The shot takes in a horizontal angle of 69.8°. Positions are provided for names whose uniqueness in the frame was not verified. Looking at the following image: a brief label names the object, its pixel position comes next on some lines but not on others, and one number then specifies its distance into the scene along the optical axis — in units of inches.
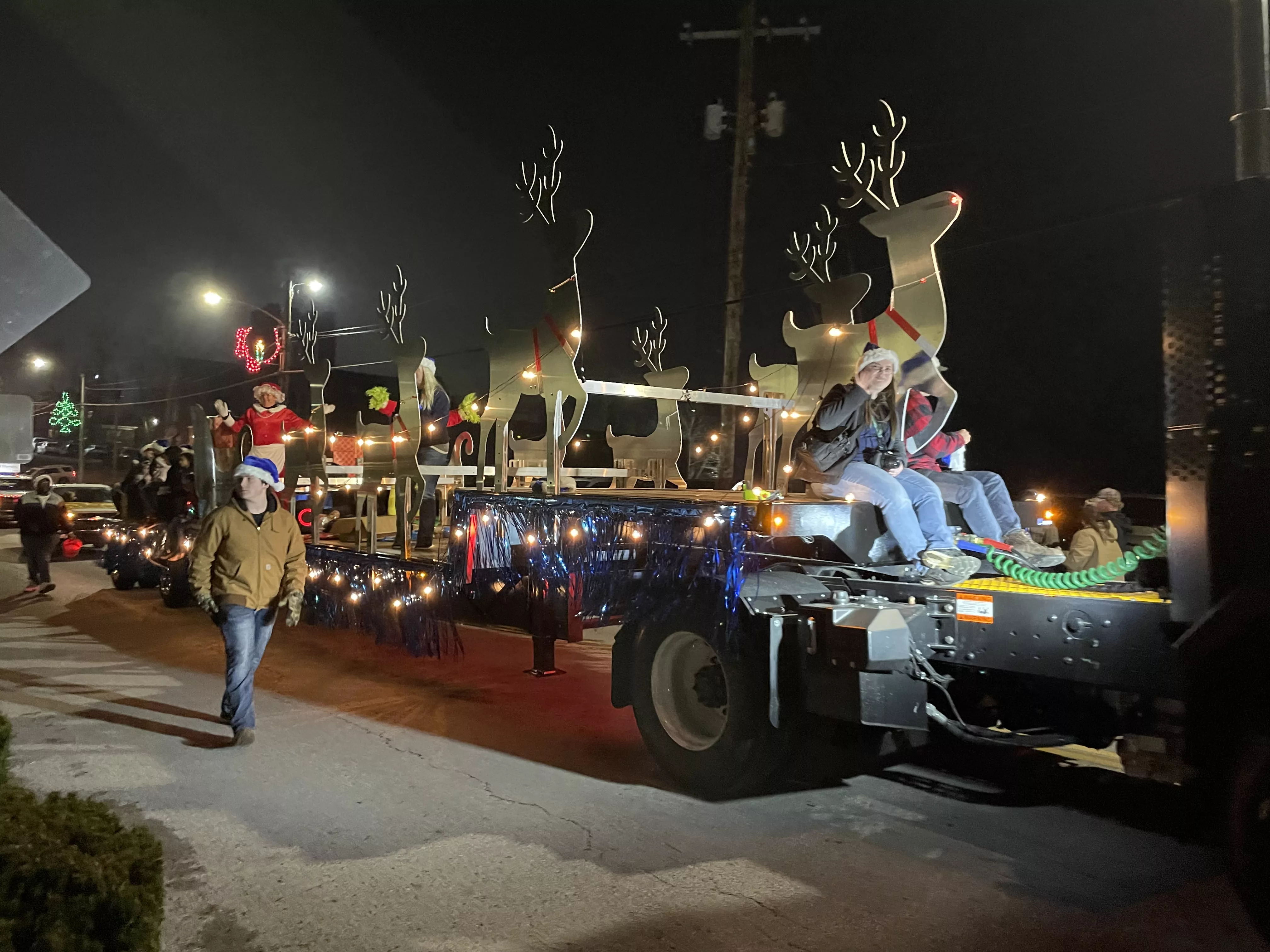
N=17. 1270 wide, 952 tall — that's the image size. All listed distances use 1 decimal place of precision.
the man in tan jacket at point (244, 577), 235.0
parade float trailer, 134.6
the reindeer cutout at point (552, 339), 279.4
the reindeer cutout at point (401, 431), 348.5
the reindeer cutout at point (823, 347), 291.9
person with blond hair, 375.9
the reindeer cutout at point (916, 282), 250.5
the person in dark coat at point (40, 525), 517.7
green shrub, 86.9
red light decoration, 806.2
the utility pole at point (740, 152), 557.0
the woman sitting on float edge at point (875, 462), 201.6
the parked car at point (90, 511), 669.9
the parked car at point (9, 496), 1005.2
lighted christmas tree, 1418.6
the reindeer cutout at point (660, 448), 385.4
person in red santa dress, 384.2
